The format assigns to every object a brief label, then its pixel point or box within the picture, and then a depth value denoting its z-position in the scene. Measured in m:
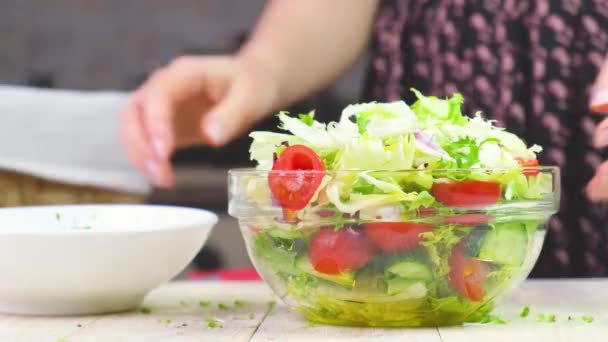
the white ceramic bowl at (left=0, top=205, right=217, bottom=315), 0.93
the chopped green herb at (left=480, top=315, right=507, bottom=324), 0.90
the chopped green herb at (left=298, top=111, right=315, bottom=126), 0.89
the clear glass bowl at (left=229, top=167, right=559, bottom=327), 0.84
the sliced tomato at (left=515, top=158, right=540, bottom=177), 0.88
